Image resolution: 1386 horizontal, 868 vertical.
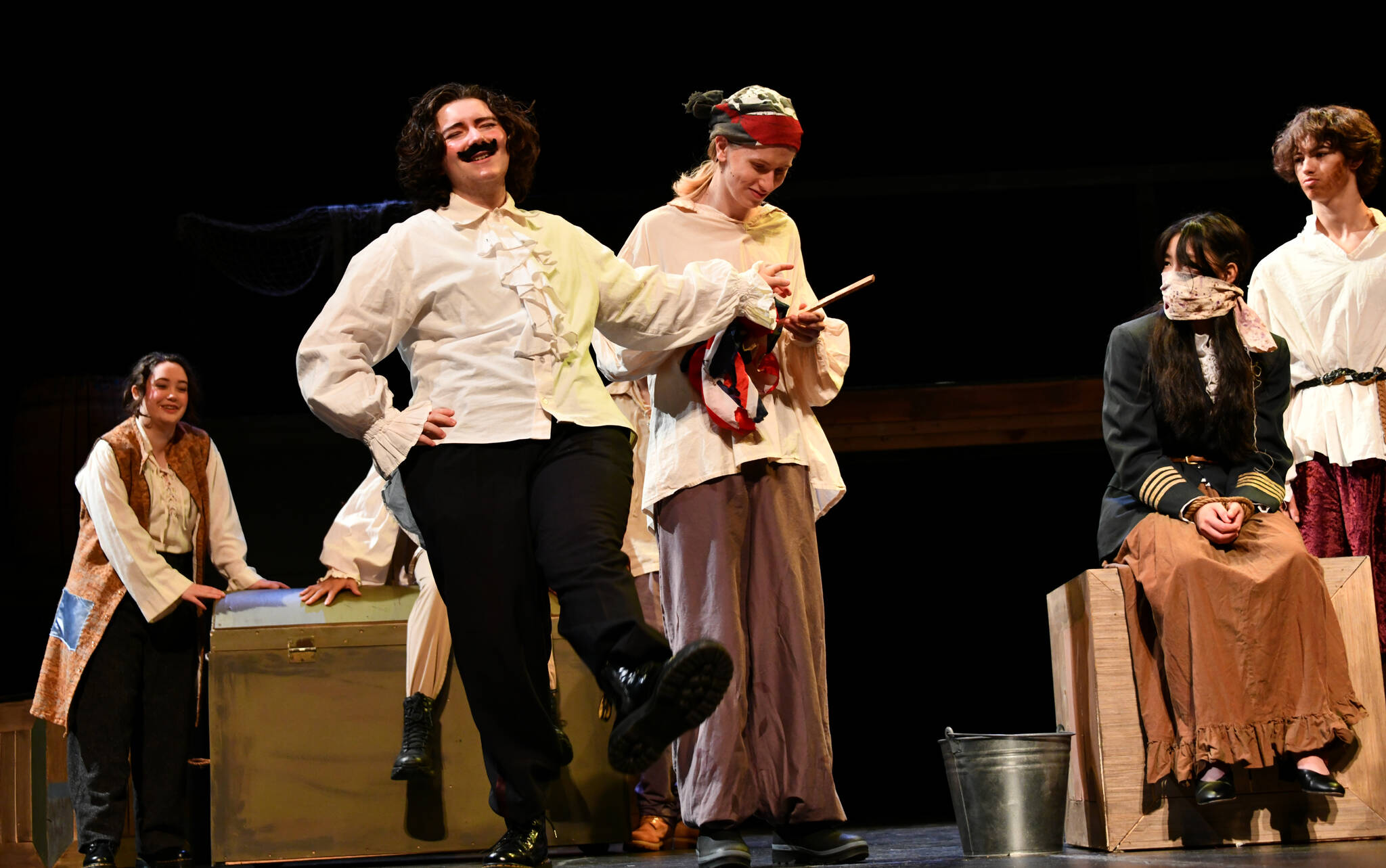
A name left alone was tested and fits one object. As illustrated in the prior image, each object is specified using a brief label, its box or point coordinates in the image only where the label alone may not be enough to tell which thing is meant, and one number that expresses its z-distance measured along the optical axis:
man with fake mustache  4.91
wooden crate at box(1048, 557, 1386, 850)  5.90
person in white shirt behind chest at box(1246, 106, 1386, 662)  7.24
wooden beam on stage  11.78
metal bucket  5.75
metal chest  7.50
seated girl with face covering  5.72
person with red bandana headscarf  5.36
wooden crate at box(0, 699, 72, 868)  9.05
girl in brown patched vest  8.15
